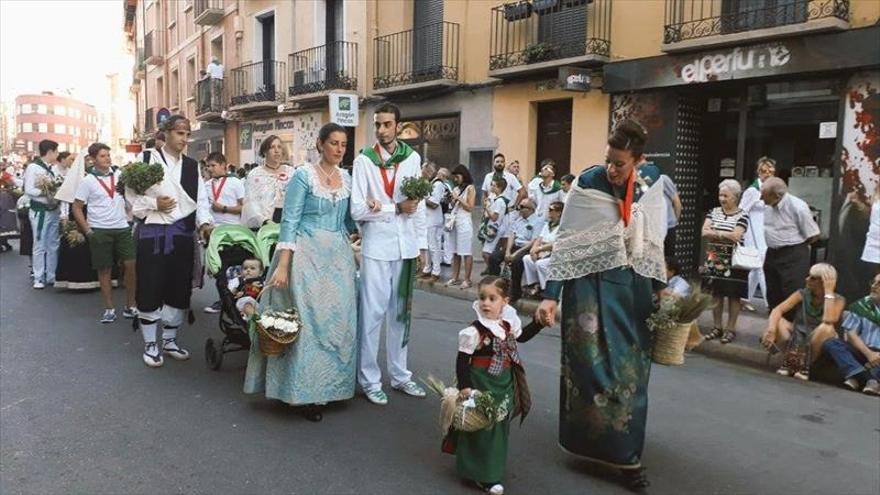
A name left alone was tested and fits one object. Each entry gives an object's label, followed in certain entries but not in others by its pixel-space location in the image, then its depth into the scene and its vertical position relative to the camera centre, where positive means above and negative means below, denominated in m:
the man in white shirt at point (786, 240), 7.45 -0.60
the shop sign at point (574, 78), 11.95 +1.57
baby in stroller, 5.75 -0.93
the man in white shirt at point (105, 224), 8.20 -0.68
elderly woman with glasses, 7.44 -0.77
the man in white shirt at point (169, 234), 5.99 -0.56
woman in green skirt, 3.77 -0.62
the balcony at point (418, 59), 15.49 +2.54
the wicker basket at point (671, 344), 3.79 -0.86
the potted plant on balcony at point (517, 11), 13.46 +3.01
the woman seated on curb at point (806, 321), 6.39 -1.26
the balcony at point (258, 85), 22.60 +2.64
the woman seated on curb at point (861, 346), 6.07 -1.38
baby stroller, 5.95 -0.80
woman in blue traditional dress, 4.81 -0.81
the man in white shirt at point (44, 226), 10.63 -0.94
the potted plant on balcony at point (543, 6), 12.91 +2.96
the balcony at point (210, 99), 25.86 +2.37
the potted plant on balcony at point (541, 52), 12.84 +2.15
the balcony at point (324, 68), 19.11 +2.77
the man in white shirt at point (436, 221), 11.68 -0.80
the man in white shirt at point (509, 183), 11.34 -0.15
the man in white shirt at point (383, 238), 5.08 -0.47
